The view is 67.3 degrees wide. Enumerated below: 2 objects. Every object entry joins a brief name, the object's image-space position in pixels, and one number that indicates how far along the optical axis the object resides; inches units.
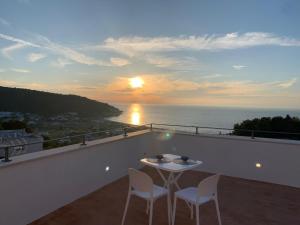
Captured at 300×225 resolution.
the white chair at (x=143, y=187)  103.1
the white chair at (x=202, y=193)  99.3
